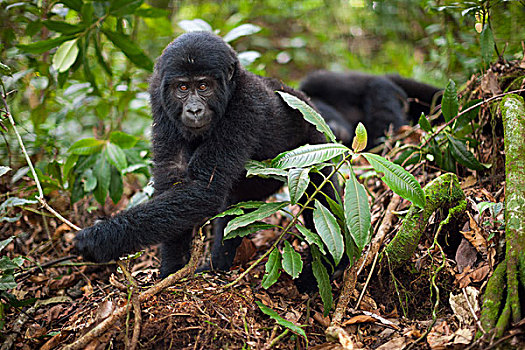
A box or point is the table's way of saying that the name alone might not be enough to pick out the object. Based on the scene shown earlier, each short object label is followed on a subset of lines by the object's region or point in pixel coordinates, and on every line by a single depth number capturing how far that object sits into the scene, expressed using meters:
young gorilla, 3.68
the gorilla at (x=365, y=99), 8.63
